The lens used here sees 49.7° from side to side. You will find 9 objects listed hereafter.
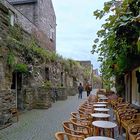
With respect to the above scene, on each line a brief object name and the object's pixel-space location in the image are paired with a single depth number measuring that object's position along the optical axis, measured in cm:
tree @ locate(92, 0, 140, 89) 267
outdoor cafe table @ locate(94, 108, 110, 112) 473
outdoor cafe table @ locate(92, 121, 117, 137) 310
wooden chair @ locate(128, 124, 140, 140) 294
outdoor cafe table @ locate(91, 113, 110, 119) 388
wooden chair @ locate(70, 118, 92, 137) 299
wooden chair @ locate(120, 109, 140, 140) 365
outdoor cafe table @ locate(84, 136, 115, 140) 238
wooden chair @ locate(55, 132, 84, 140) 217
